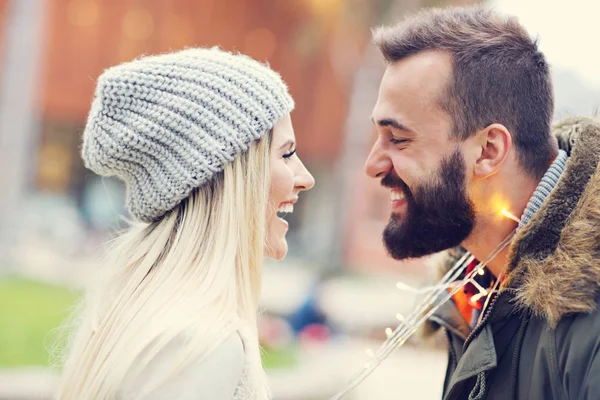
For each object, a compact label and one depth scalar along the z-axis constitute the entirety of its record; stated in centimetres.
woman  238
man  262
